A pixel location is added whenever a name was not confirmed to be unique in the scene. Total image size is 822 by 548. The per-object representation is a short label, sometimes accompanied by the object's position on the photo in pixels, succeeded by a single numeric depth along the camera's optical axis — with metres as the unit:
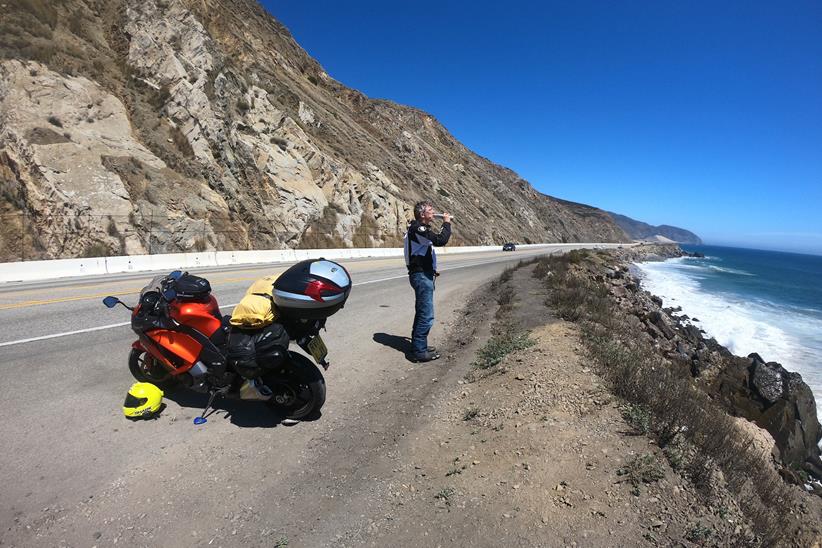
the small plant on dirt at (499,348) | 5.72
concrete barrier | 13.19
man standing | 5.98
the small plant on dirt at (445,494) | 2.97
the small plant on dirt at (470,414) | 4.23
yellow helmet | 3.96
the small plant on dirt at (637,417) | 3.57
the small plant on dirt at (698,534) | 2.50
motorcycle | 3.82
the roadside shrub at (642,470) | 2.95
